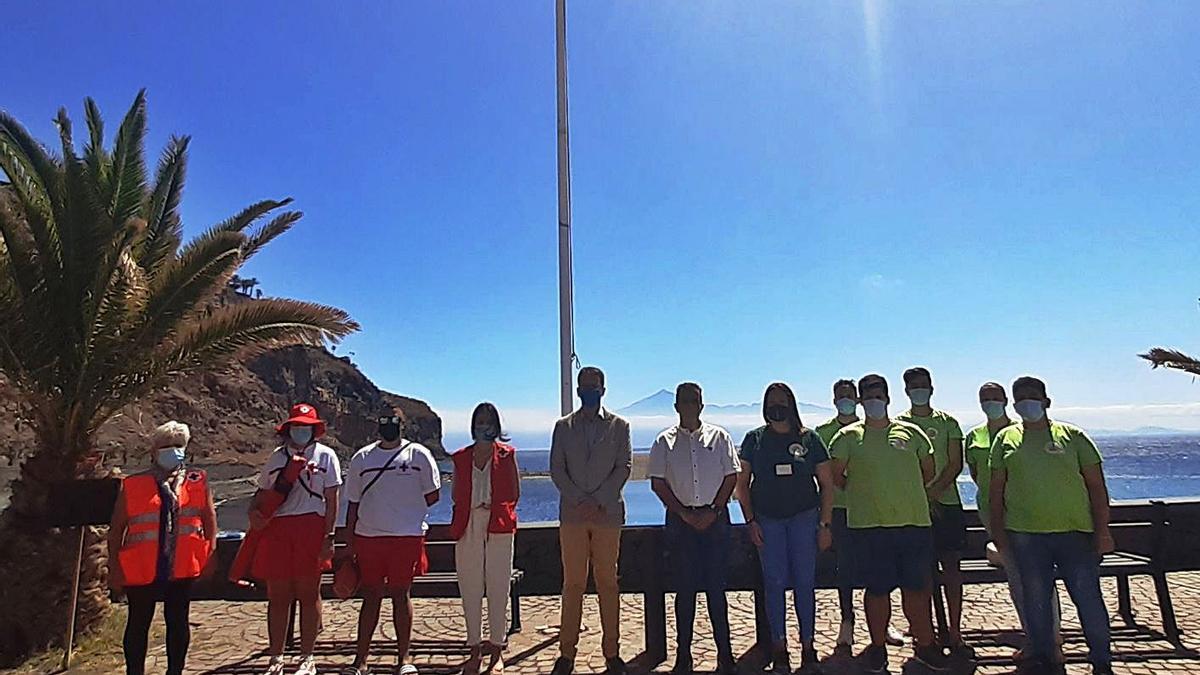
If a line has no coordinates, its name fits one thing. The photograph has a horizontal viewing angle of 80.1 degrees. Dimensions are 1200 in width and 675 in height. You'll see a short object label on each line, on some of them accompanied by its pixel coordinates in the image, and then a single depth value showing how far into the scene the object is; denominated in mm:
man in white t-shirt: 4785
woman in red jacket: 4973
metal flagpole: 7273
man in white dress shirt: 4879
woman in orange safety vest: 4398
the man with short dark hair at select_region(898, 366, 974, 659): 5230
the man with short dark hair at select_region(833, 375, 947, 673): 4781
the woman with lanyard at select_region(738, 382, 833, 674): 4898
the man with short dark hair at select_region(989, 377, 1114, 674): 4570
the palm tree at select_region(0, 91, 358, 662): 5926
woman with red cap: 4652
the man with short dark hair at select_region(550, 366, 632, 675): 4895
